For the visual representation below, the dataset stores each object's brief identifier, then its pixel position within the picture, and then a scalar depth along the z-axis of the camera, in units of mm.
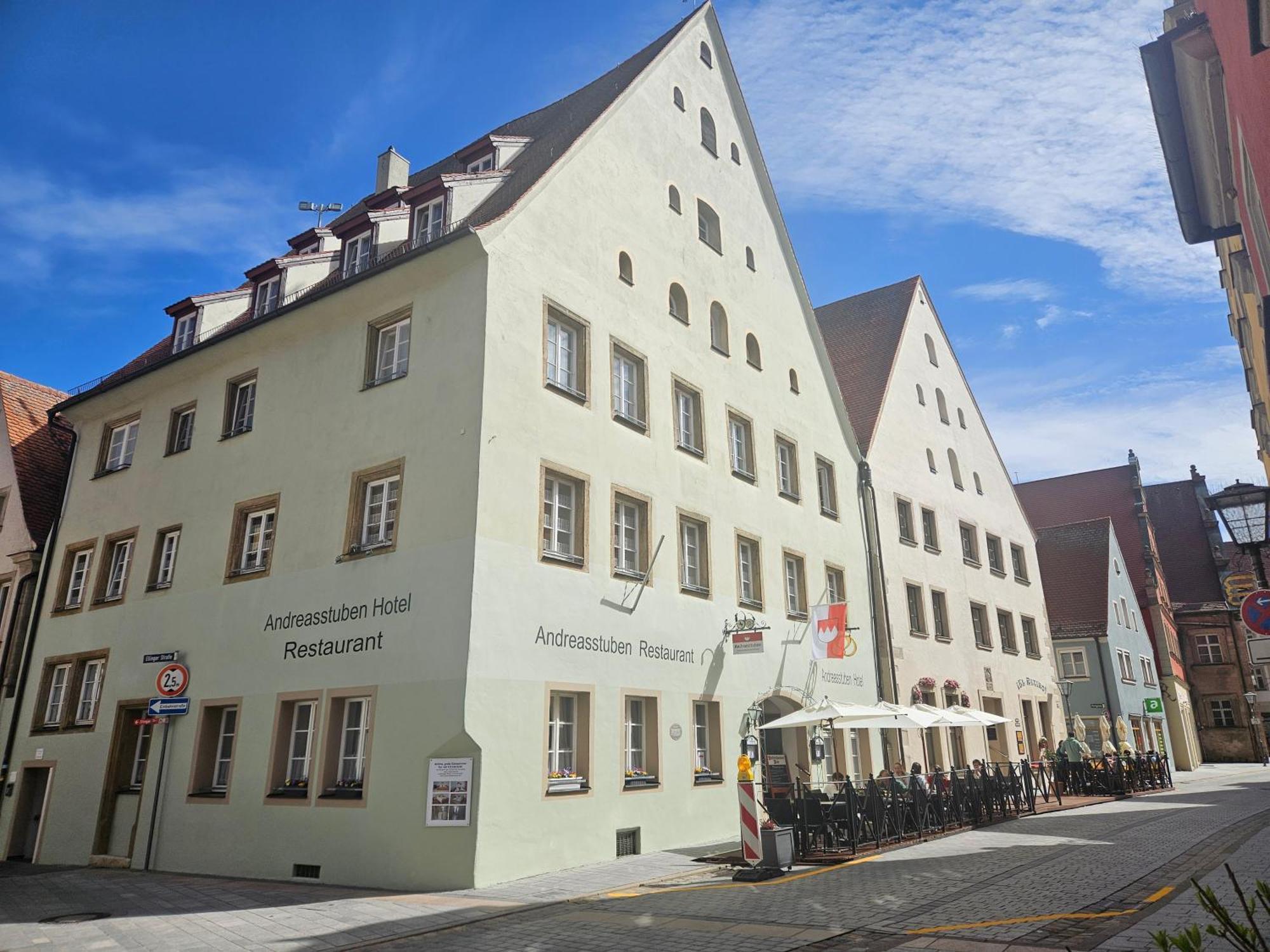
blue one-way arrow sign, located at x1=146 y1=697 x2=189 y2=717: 15141
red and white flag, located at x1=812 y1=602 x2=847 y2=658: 18750
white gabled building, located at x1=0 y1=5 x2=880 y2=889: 12898
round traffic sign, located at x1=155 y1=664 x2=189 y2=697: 15508
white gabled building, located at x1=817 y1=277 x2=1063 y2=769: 25250
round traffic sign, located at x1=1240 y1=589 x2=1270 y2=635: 8859
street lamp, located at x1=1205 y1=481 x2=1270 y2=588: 9284
